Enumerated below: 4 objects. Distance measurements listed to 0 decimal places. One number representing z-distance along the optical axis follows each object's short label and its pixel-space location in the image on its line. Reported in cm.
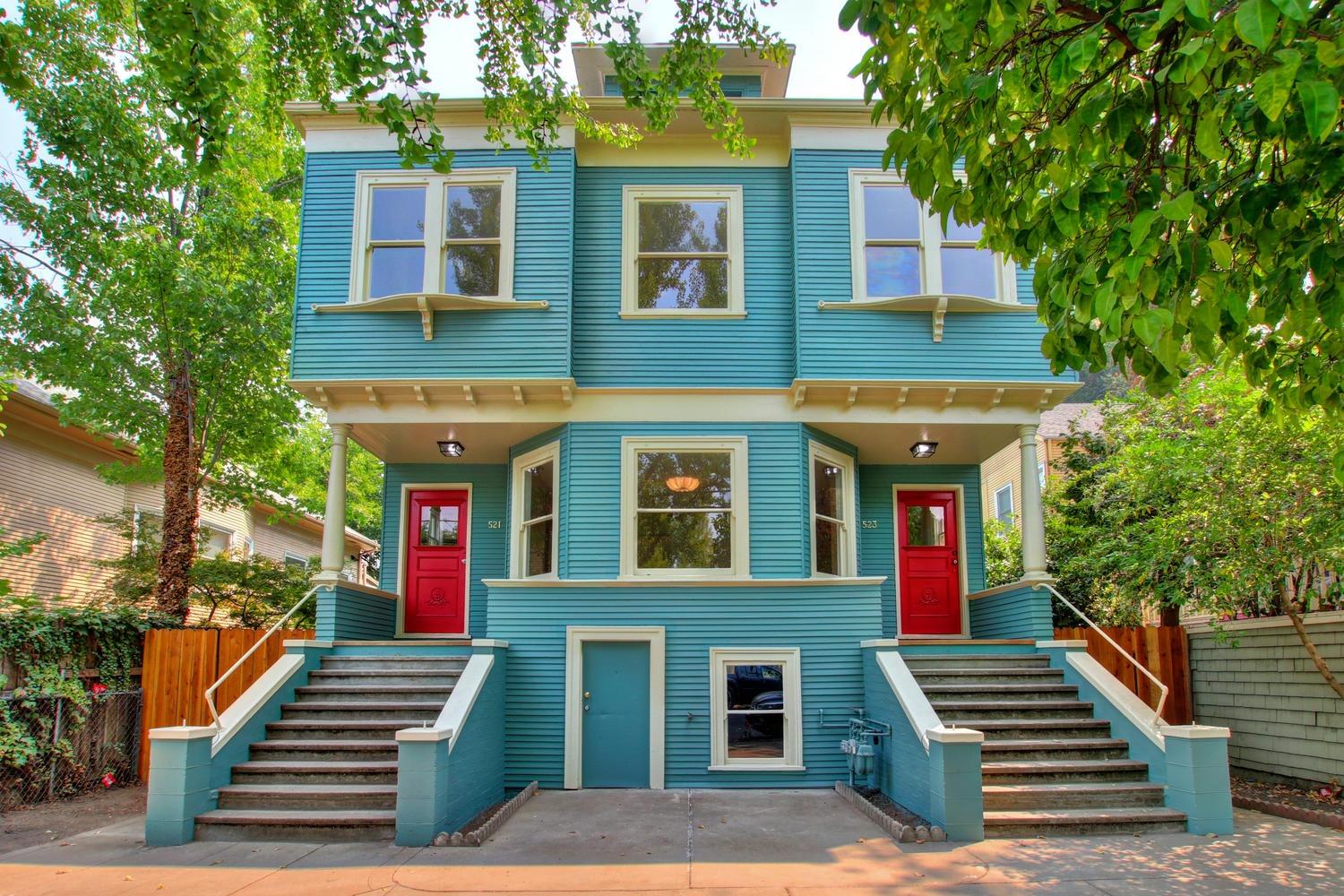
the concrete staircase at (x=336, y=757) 730
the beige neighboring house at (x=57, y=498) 1301
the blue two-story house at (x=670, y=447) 916
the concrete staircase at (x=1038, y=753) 724
